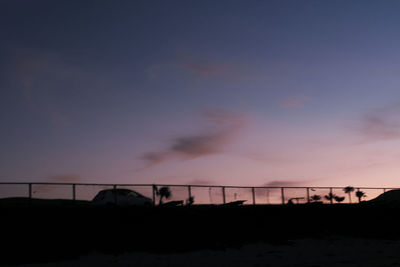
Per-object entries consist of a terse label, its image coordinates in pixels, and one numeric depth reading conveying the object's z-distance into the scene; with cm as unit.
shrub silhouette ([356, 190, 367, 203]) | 4738
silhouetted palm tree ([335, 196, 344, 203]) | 4489
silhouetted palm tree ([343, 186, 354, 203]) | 4656
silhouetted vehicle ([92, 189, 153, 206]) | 3239
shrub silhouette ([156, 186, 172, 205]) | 3406
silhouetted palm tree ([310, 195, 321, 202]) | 4289
